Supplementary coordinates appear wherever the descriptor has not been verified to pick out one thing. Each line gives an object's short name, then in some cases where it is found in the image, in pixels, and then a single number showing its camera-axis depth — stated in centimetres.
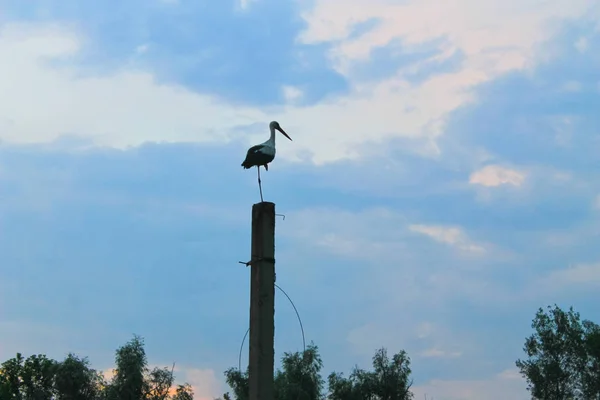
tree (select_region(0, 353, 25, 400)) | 7431
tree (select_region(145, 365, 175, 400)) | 5506
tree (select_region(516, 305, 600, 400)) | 6619
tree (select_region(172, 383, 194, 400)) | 5590
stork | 1106
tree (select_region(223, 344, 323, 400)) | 5484
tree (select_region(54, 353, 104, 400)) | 5778
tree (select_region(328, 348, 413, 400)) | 6109
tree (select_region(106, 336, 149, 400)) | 5456
